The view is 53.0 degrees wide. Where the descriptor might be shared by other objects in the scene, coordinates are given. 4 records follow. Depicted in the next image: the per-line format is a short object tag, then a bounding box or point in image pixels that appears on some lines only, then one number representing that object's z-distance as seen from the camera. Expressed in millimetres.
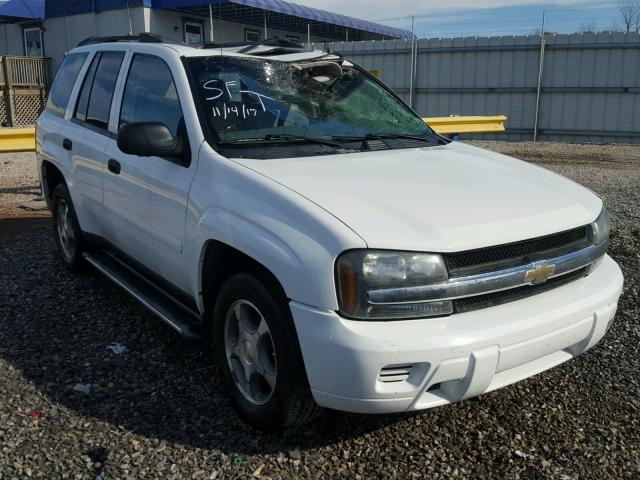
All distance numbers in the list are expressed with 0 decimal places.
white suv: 2545
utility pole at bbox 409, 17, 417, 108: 17672
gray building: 20109
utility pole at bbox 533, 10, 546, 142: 16406
